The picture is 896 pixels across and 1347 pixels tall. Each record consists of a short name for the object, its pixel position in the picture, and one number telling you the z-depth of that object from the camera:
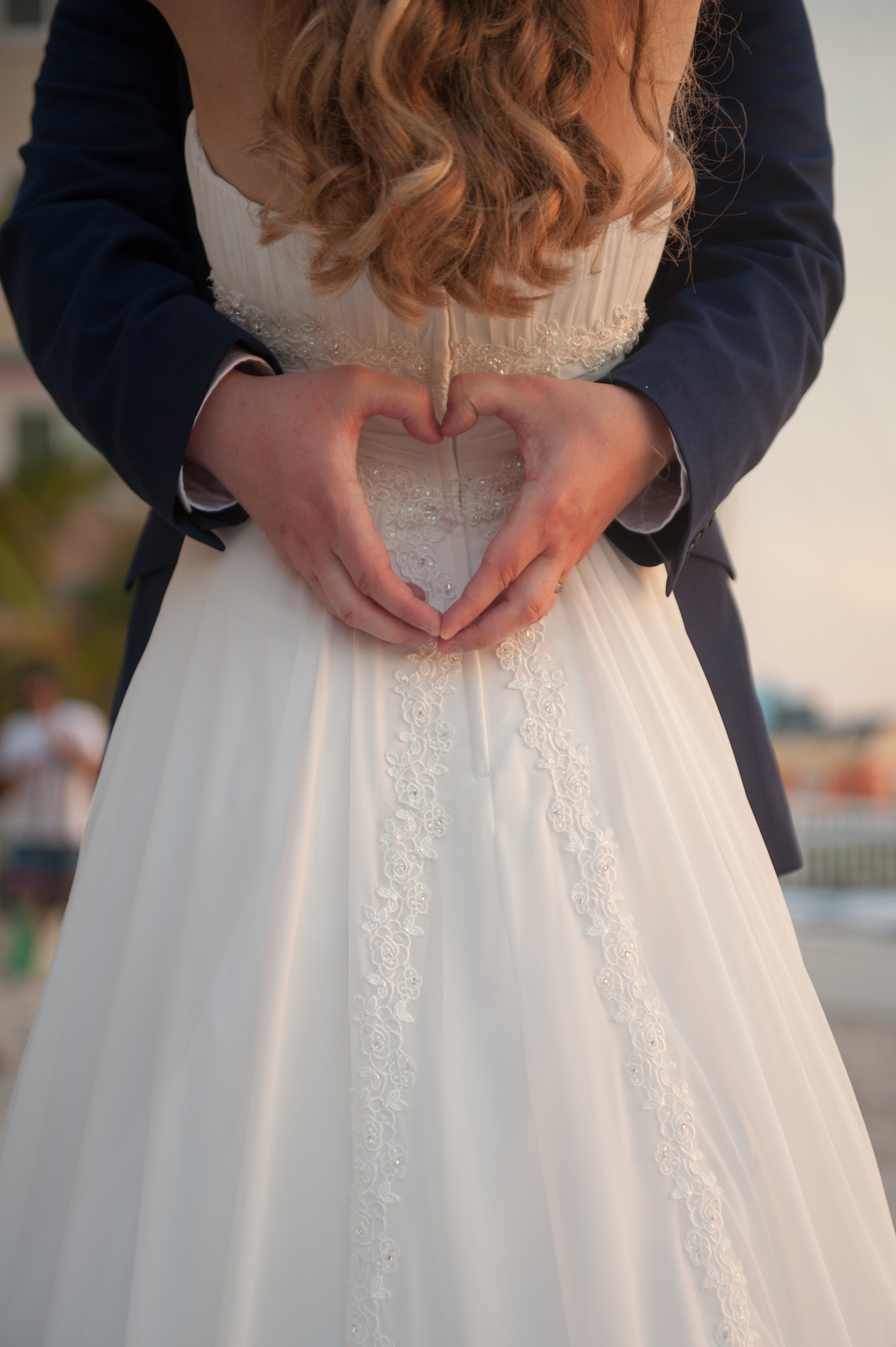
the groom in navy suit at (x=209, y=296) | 0.95
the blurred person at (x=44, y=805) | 5.69
